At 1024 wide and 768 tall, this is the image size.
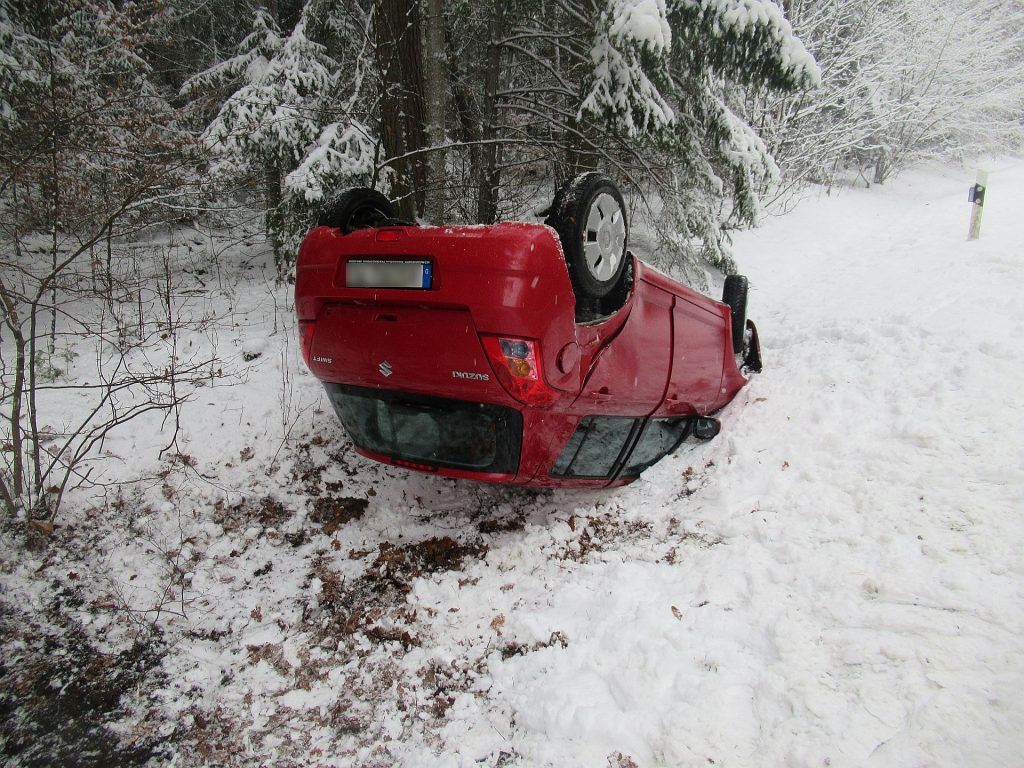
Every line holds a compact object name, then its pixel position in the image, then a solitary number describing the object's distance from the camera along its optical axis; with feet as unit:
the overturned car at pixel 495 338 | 7.68
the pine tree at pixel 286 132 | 20.92
